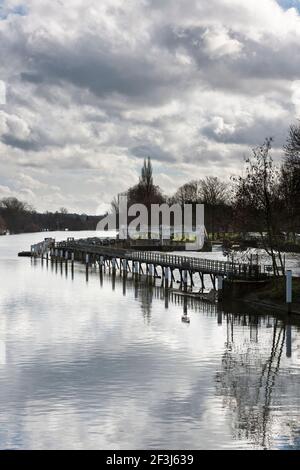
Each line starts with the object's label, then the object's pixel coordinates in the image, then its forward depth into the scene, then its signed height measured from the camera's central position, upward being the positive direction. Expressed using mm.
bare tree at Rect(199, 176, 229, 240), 183175 +8417
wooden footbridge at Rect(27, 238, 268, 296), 61562 -3055
